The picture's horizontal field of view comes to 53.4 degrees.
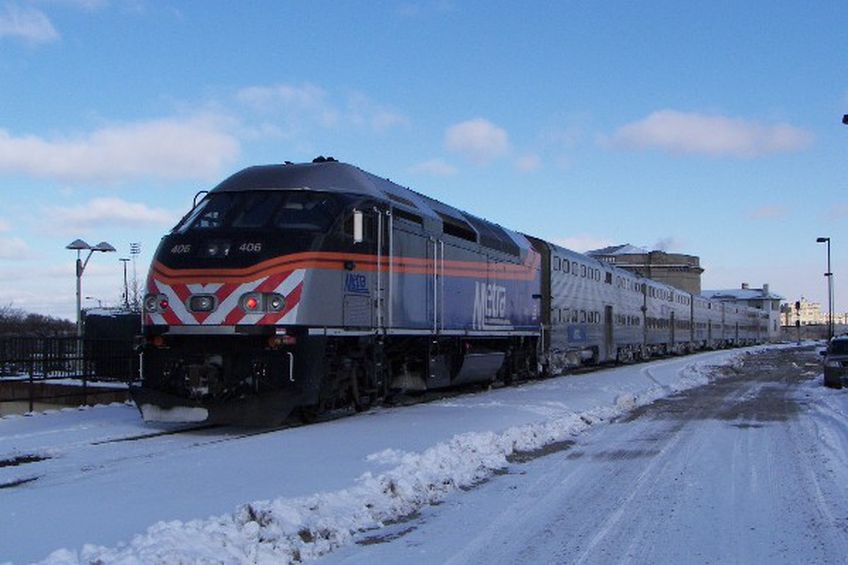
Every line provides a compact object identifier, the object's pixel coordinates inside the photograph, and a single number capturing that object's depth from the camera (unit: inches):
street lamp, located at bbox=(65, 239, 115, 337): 1072.2
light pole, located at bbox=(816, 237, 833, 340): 2102.6
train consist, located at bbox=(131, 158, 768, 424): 464.8
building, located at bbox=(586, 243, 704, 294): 4626.0
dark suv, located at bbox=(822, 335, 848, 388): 888.3
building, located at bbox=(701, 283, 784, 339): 5880.9
